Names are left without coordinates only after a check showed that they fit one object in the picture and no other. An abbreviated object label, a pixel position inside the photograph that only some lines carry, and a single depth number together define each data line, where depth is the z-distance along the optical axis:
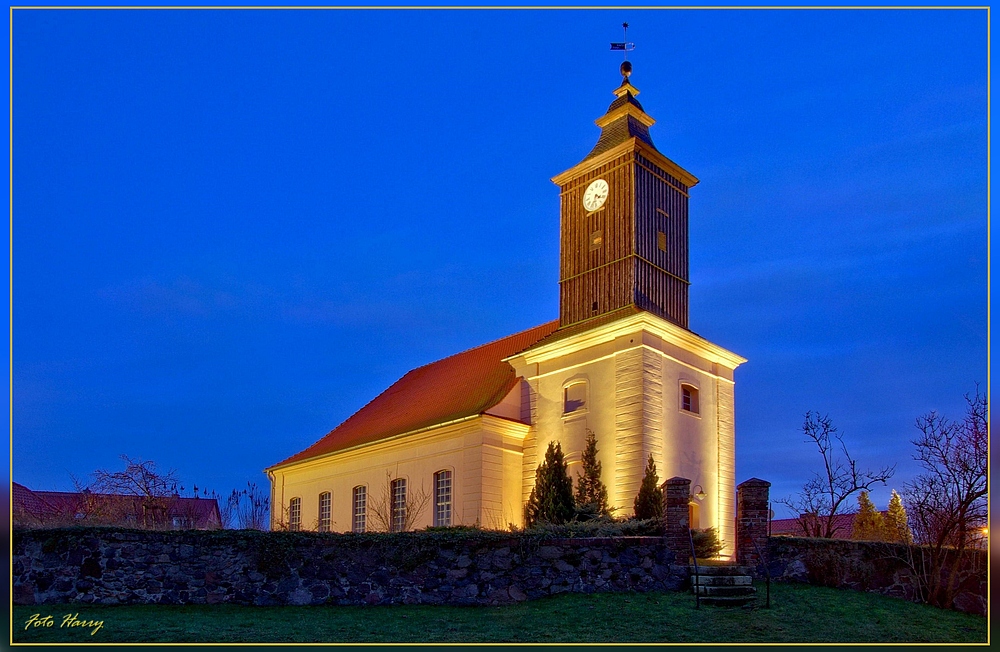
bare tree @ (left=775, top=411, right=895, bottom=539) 29.16
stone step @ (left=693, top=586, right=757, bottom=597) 17.80
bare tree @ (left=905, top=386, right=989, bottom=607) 18.61
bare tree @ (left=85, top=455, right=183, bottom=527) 29.04
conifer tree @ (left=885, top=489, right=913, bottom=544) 22.39
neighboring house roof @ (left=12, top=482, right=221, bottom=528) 21.97
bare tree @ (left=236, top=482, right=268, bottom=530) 24.70
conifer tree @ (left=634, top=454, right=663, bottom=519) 24.06
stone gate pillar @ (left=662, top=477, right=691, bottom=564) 19.12
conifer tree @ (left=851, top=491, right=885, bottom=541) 36.25
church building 26.61
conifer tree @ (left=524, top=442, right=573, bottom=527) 25.69
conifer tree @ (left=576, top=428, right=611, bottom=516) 25.88
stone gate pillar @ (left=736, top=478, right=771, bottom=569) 19.19
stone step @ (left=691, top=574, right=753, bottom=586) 18.16
